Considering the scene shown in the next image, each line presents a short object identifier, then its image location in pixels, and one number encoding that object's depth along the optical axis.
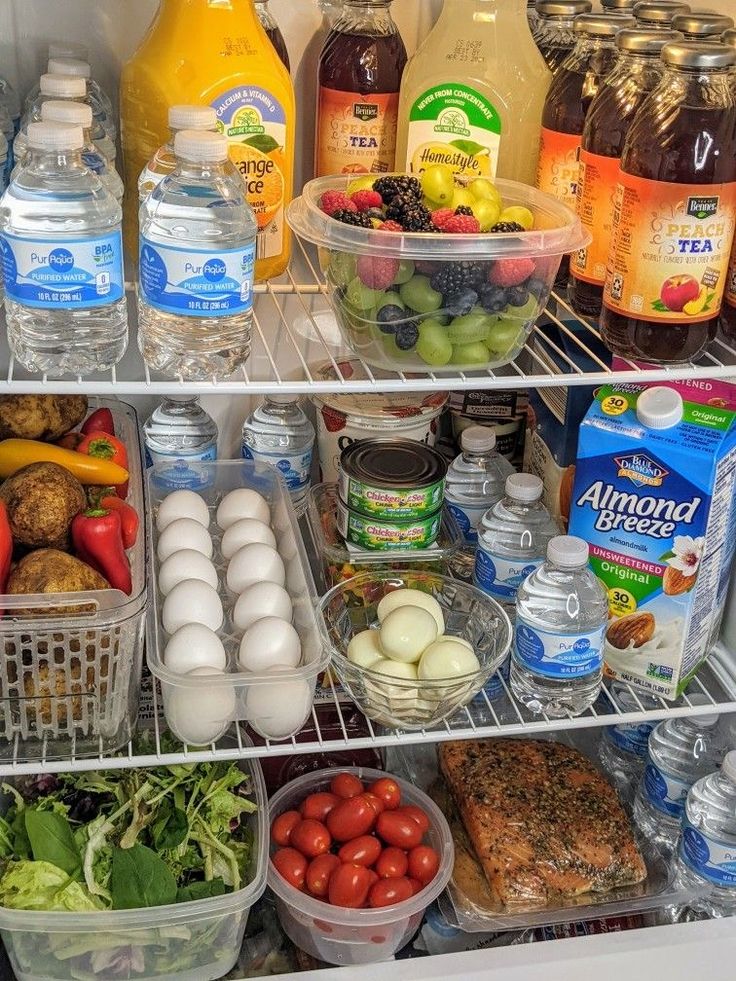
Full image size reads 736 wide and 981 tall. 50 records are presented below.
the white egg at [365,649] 1.47
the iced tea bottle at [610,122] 1.31
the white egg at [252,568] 1.50
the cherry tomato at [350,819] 1.60
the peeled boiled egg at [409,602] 1.53
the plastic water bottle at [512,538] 1.58
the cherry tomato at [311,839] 1.58
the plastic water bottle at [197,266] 1.16
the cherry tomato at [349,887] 1.52
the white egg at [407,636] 1.46
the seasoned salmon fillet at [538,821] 1.58
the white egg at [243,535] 1.56
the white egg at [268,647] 1.37
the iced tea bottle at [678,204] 1.21
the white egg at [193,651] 1.35
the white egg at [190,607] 1.41
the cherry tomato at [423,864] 1.56
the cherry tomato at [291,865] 1.55
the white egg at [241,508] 1.60
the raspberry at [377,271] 1.24
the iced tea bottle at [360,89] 1.41
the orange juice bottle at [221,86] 1.29
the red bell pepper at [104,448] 1.55
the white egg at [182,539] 1.52
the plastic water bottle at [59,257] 1.13
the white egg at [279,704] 1.36
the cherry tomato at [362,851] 1.57
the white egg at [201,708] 1.34
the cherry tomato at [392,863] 1.56
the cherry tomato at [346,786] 1.66
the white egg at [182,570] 1.47
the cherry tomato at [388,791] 1.65
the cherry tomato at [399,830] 1.59
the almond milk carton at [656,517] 1.45
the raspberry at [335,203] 1.28
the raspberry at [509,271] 1.25
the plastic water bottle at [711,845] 1.58
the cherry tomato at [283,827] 1.61
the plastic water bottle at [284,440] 1.73
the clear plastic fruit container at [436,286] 1.23
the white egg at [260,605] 1.44
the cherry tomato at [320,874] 1.54
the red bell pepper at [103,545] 1.39
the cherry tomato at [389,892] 1.52
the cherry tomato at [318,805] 1.63
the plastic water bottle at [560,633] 1.45
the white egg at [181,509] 1.57
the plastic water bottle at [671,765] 1.70
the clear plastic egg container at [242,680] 1.34
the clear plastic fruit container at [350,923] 1.51
